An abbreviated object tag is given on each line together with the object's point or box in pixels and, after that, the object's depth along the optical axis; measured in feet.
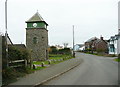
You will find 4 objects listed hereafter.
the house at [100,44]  242.95
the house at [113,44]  167.55
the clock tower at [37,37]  95.45
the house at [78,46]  434.71
